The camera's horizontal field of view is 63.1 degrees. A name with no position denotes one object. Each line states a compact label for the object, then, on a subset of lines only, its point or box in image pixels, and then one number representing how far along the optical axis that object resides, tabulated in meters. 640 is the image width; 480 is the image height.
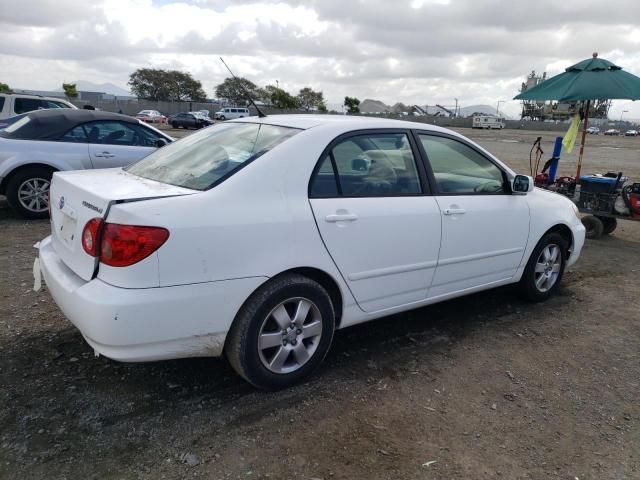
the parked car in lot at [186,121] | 40.97
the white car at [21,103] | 12.66
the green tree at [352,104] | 83.01
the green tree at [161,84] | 80.88
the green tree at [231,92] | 79.54
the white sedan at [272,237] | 2.56
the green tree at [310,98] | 93.06
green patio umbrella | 7.66
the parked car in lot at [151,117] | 46.15
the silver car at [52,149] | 6.87
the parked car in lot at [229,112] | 53.44
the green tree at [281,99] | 77.12
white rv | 80.88
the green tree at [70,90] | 60.69
